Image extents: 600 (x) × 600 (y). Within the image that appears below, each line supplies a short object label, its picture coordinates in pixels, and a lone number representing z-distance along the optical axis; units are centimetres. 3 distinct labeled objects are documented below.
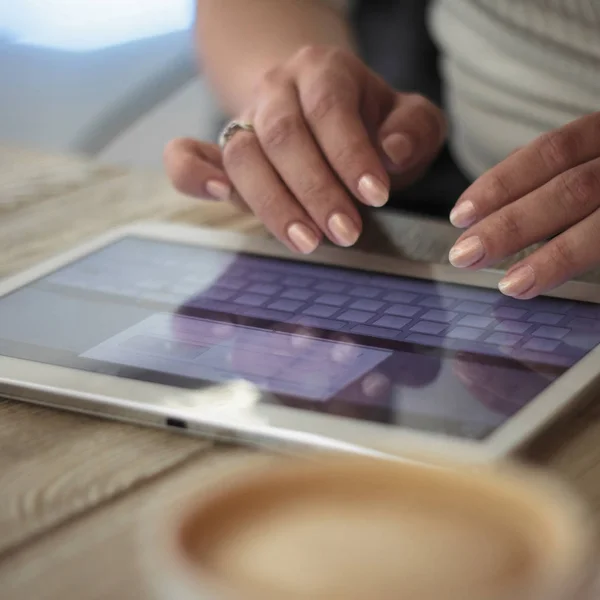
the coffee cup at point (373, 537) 29
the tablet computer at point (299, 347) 58
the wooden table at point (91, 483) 53
